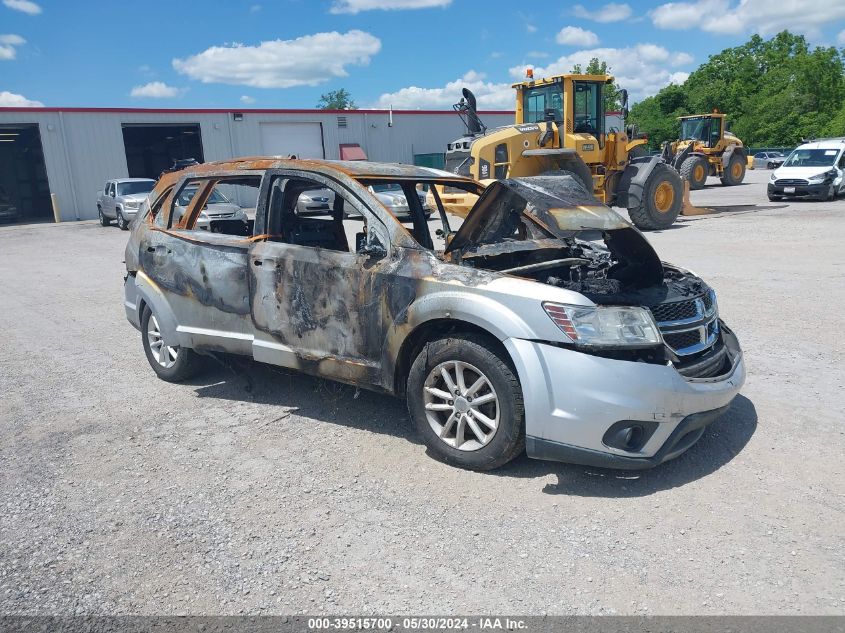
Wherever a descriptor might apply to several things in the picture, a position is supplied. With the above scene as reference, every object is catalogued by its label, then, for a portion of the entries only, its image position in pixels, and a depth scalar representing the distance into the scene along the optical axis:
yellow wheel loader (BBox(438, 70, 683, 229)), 13.97
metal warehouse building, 28.99
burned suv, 3.49
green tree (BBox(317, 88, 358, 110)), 121.81
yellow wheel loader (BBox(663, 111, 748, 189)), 28.23
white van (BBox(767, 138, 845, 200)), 20.25
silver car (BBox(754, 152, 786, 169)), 44.00
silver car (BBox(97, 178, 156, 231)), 22.47
